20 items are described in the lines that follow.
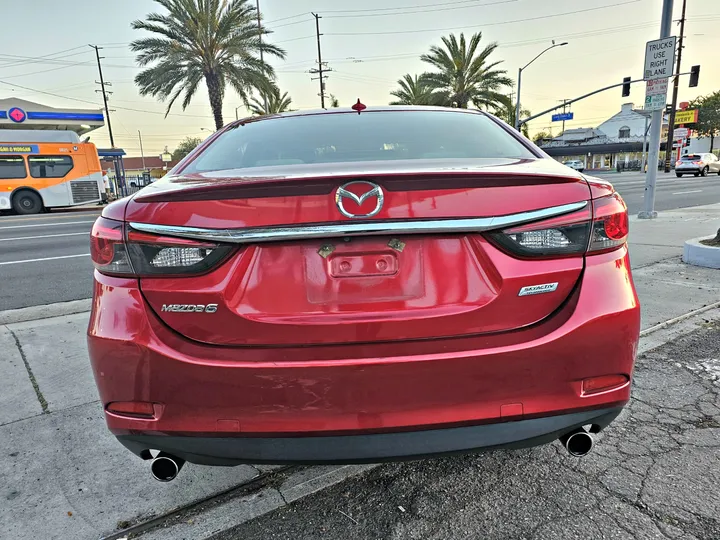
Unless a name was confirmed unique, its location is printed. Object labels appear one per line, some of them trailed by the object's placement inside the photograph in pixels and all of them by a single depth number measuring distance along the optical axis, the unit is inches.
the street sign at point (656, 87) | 384.6
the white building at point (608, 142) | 2623.0
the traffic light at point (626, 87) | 923.4
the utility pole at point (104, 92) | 1908.2
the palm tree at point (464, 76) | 1100.5
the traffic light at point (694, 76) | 976.1
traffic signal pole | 390.3
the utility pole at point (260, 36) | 845.8
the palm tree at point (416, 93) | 1149.1
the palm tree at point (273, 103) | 904.7
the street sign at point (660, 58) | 370.3
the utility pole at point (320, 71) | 1792.0
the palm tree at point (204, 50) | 794.8
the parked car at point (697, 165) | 1302.9
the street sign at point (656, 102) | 388.8
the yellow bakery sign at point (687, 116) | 2207.2
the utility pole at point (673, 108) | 1600.6
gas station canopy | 1016.9
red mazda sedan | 59.1
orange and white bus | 805.9
